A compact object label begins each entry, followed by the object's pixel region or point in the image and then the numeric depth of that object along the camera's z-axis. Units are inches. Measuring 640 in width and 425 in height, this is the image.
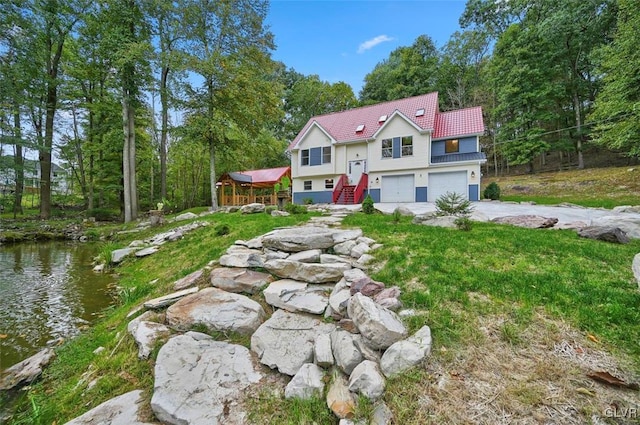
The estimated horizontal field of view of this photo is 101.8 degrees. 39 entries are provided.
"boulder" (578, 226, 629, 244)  182.7
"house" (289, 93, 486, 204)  612.1
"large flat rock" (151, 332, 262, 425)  78.4
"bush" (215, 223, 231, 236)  284.3
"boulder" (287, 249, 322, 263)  161.3
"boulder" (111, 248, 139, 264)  297.0
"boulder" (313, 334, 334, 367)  90.7
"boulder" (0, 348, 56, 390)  110.1
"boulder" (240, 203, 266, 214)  413.1
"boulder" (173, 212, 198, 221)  473.7
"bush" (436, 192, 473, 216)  263.3
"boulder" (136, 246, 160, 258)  298.9
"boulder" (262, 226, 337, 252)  177.2
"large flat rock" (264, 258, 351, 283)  142.3
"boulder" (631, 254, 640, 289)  106.5
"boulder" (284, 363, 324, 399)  82.3
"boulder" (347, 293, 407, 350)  90.3
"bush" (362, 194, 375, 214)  344.2
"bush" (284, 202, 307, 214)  369.1
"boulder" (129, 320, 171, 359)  108.1
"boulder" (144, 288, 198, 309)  141.6
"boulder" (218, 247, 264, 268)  166.9
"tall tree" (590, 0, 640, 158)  420.8
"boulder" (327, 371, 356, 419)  73.6
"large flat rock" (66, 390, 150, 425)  79.2
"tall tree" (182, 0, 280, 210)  525.3
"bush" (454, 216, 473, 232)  217.2
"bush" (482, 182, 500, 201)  593.6
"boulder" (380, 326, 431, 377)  81.9
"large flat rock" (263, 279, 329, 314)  121.7
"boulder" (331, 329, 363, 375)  85.4
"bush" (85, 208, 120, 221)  662.5
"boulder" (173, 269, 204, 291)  164.2
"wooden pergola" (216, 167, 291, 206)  849.6
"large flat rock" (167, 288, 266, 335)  117.2
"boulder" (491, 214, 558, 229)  241.6
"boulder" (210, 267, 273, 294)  146.6
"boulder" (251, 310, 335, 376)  96.0
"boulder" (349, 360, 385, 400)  76.0
